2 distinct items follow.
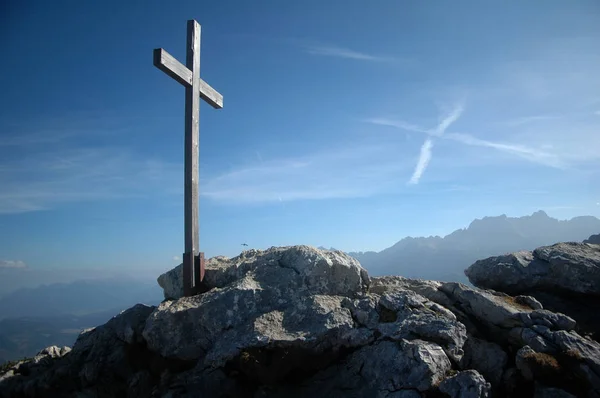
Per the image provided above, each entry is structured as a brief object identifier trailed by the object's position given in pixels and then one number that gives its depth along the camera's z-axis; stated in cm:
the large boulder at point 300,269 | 1088
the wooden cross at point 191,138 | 1138
